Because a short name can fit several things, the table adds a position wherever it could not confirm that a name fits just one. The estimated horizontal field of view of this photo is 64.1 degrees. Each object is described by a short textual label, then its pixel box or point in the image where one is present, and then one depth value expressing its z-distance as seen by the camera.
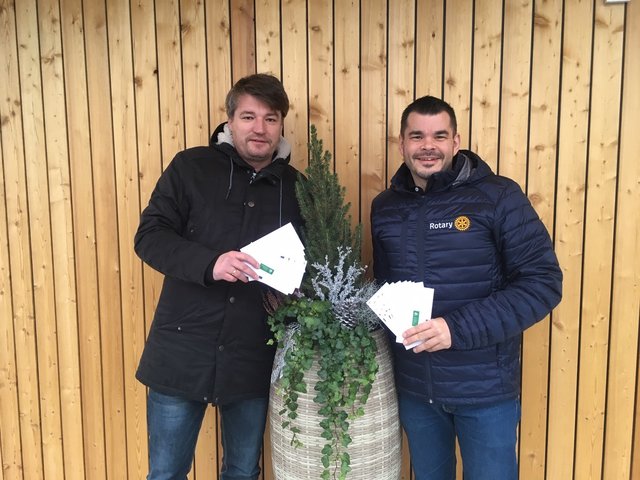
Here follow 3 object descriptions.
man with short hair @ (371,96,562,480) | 1.82
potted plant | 1.87
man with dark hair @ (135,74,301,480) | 2.05
